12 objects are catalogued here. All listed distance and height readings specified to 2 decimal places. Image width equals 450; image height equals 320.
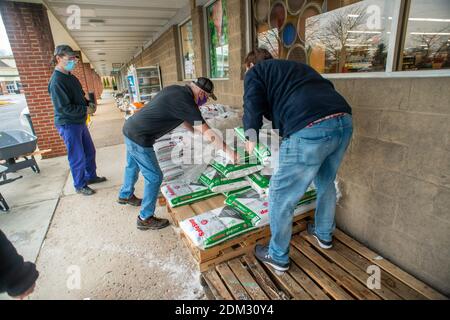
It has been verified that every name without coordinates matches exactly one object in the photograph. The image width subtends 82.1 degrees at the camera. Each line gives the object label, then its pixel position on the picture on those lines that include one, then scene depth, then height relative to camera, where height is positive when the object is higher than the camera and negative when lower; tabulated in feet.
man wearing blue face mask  10.10 -0.99
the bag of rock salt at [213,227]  6.10 -3.49
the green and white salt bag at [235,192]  7.97 -3.39
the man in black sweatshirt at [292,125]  5.00 -0.97
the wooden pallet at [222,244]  6.21 -4.01
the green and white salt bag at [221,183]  7.98 -3.12
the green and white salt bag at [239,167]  7.84 -2.62
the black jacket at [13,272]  2.92 -2.05
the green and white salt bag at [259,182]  7.39 -2.98
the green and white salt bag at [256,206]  6.66 -3.38
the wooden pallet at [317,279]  5.32 -4.32
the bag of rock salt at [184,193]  7.82 -3.33
